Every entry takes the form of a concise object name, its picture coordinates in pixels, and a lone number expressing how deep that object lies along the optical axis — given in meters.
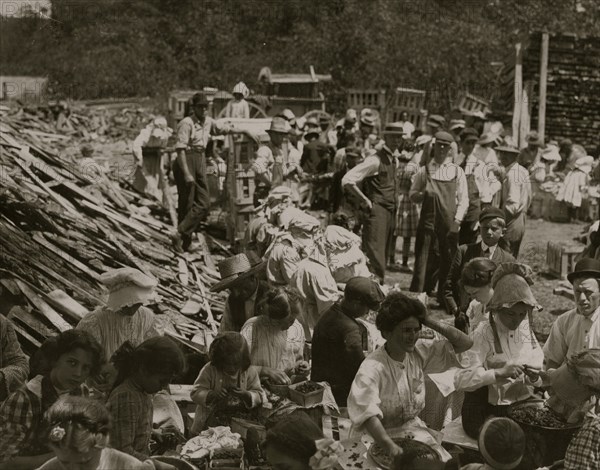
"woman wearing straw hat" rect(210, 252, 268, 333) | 7.60
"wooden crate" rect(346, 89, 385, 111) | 26.73
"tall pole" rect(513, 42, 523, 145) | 21.47
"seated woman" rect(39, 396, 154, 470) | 4.25
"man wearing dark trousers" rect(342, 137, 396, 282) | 11.19
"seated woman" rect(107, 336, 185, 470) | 5.27
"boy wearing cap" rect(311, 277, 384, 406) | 6.39
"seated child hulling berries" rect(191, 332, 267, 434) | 6.00
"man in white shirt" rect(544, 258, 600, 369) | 6.65
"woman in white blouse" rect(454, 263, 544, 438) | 5.79
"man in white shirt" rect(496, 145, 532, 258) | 10.45
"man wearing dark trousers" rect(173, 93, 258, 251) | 12.80
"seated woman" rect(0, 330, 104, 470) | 5.16
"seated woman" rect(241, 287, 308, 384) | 6.67
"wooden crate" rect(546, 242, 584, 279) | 13.13
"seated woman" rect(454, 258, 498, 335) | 7.00
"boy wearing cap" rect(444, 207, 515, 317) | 8.48
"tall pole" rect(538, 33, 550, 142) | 22.22
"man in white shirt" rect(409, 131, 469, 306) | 10.75
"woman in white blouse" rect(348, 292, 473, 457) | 5.23
